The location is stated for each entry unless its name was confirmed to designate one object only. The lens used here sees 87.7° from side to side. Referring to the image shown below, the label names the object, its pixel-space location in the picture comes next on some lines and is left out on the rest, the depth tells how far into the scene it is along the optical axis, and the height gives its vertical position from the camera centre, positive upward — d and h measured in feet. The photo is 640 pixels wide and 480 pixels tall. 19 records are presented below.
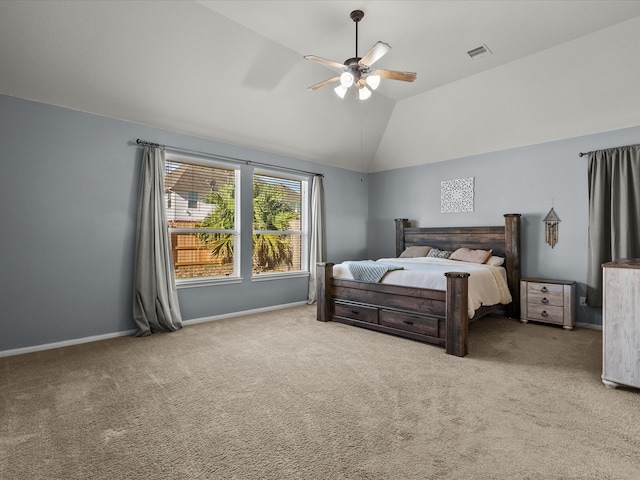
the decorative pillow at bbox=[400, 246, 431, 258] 18.03 -0.72
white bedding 11.35 -1.43
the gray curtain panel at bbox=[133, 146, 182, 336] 12.48 -0.72
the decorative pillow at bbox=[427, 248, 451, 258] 16.94 -0.75
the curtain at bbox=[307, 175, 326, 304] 18.42 +0.36
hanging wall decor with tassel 14.65 +0.50
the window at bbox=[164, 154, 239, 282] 14.11 +0.97
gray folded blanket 12.64 -1.24
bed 10.39 -2.21
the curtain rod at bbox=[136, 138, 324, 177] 12.84 +3.68
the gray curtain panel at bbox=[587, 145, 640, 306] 12.57 +1.12
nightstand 13.28 -2.59
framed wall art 17.49 +2.33
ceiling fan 9.40 +4.85
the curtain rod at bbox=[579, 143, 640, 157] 12.73 +3.58
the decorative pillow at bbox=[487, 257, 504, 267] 15.31 -1.04
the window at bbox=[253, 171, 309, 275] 16.80 +0.83
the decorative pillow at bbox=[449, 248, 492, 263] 15.47 -0.79
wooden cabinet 7.68 -2.05
